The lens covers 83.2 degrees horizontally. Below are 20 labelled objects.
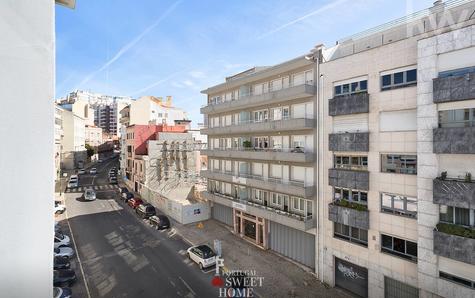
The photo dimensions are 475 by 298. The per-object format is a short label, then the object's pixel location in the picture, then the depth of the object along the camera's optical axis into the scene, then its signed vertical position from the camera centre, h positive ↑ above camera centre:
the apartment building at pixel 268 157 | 21.47 -0.73
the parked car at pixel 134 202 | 37.47 -7.53
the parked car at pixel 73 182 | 52.78 -6.48
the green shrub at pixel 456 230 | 13.05 -4.09
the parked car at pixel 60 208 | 34.88 -7.76
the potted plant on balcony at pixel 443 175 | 13.88 -1.41
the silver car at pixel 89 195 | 42.47 -7.31
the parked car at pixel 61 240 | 24.05 -8.39
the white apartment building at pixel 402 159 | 13.45 -0.66
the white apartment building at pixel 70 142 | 72.56 +2.13
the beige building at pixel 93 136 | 96.99 +5.34
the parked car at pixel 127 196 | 42.44 -7.44
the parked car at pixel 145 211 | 33.84 -7.87
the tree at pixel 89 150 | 88.84 -0.13
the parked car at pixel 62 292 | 16.30 -8.87
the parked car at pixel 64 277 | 18.26 -8.91
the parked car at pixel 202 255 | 21.27 -8.71
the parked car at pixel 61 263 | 19.89 -8.55
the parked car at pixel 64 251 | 22.23 -8.67
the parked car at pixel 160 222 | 30.20 -8.34
